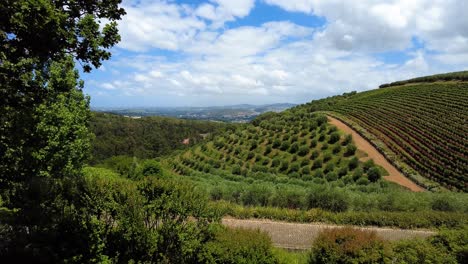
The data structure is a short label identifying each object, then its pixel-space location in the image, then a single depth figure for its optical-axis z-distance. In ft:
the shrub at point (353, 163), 111.44
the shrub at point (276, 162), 133.03
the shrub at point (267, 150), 148.10
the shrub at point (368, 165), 107.65
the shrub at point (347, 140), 129.59
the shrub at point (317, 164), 120.16
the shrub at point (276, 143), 149.25
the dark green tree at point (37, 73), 20.84
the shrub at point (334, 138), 133.59
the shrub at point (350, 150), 121.08
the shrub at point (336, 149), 125.08
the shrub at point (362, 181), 99.04
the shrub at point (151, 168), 92.68
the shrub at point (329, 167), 113.91
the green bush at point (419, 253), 25.43
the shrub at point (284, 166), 128.36
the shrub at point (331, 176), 108.37
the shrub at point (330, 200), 57.06
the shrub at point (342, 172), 109.80
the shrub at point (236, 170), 133.69
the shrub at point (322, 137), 138.54
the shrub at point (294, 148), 137.53
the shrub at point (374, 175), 100.23
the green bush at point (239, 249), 27.50
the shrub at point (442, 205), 55.04
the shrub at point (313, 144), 135.13
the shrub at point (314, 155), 126.66
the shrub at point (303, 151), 131.75
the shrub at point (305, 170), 118.44
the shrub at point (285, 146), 144.05
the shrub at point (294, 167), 123.06
